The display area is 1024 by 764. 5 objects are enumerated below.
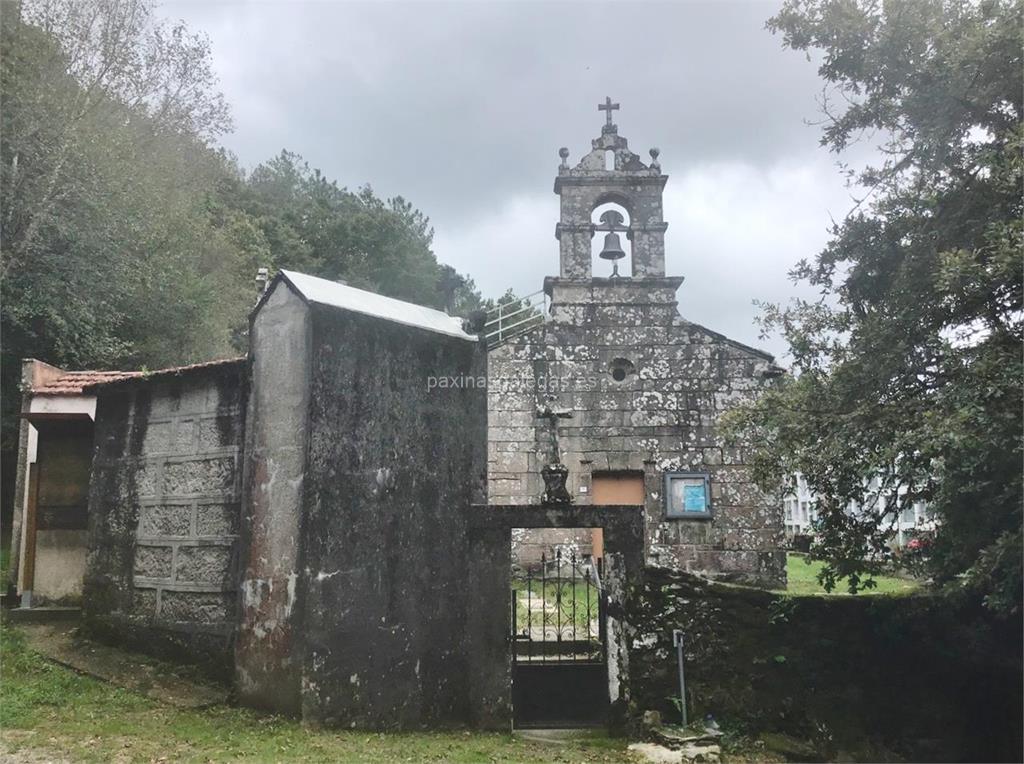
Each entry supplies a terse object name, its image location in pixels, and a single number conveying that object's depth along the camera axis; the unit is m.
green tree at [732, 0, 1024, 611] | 5.46
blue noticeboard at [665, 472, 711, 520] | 12.70
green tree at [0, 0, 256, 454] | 14.33
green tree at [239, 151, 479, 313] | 27.69
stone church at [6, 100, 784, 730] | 6.51
